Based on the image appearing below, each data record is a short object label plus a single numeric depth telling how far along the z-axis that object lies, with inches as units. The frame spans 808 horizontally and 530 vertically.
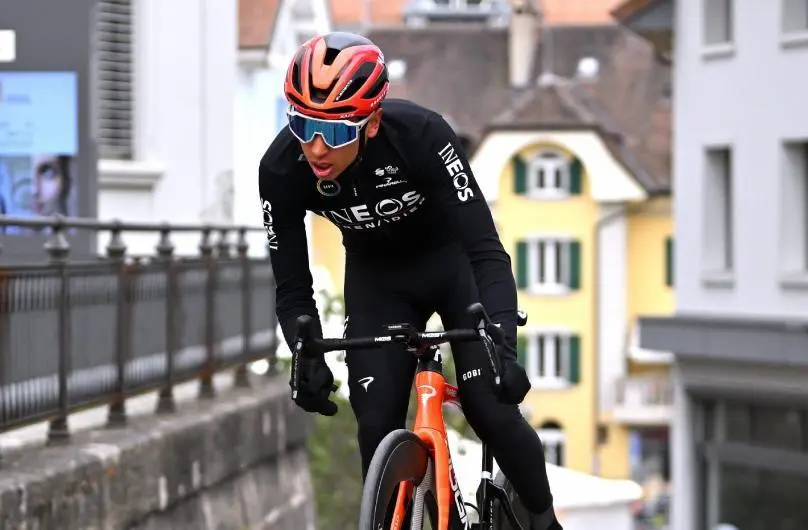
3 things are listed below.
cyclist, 477.7
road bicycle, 475.3
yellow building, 5703.0
